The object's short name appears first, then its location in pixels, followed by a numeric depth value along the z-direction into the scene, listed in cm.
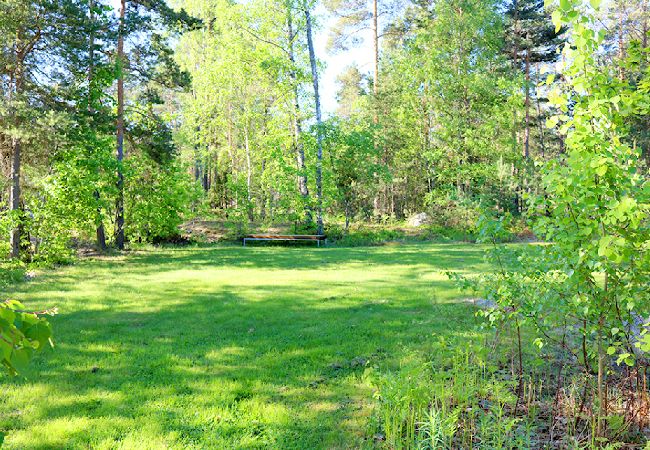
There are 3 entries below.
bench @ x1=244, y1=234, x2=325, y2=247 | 1462
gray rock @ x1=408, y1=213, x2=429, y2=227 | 1777
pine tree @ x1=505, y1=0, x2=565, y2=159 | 2030
